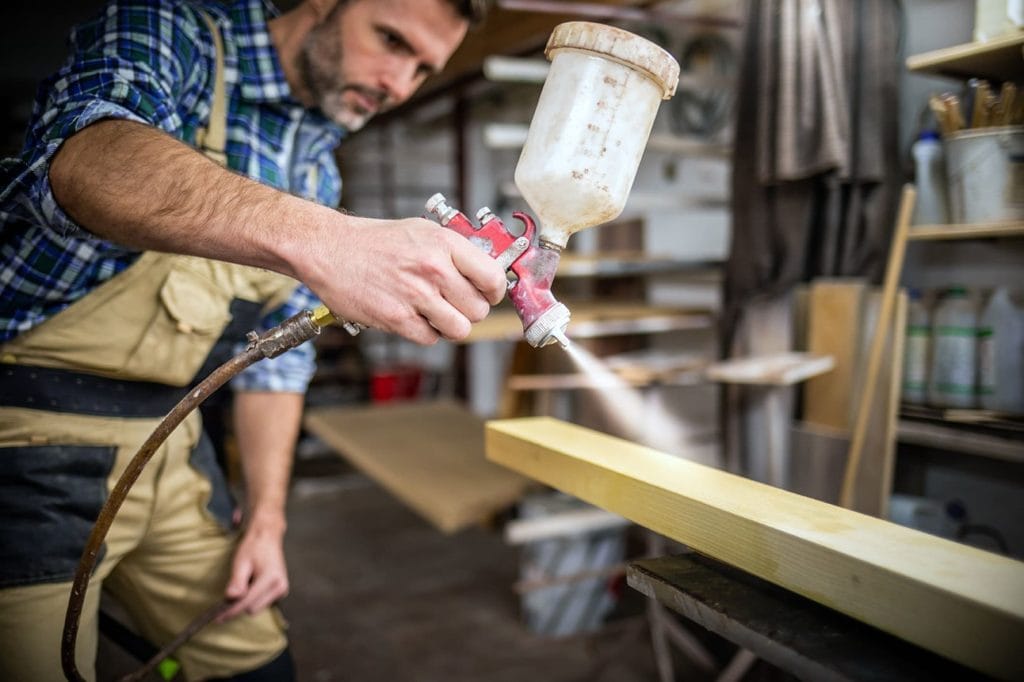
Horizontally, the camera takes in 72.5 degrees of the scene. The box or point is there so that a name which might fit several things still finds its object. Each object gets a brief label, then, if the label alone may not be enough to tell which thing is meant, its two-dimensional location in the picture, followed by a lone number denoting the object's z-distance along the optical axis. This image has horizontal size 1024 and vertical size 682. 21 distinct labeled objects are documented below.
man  0.80
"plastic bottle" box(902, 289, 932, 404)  2.32
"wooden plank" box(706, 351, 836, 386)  2.08
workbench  0.71
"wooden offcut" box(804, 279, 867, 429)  2.40
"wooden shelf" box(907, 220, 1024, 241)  2.01
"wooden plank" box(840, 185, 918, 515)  2.10
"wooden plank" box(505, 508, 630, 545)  2.56
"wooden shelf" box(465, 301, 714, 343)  2.94
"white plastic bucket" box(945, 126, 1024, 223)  2.00
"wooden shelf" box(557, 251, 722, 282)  3.13
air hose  0.87
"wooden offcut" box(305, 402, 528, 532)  2.46
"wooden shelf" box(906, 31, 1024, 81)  1.95
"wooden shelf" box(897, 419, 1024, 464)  2.02
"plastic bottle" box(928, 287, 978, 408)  2.21
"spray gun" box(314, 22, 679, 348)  0.86
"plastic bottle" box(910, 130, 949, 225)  2.30
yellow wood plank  0.64
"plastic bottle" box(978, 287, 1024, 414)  2.16
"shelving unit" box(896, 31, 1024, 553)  2.03
